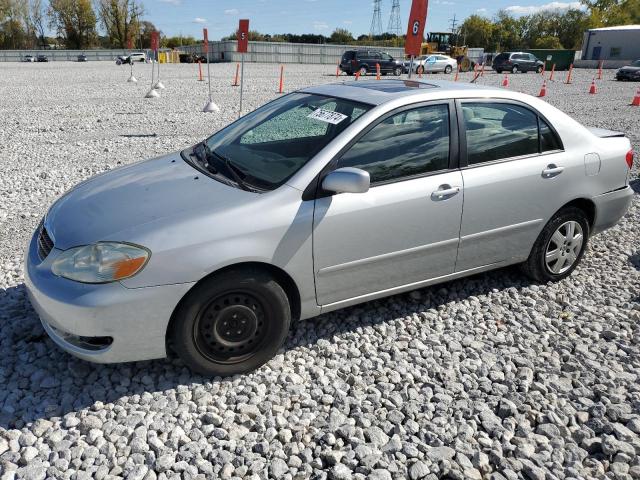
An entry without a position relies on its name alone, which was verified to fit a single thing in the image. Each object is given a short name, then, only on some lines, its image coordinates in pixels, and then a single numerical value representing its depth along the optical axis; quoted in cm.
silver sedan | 287
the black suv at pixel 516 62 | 3738
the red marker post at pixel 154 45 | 1764
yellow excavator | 4694
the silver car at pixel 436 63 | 3681
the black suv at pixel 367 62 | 3434
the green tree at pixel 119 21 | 8862
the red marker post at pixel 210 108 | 1405
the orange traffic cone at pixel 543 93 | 2006
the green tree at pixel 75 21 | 8725
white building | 5272
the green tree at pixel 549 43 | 8500
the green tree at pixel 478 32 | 9475
